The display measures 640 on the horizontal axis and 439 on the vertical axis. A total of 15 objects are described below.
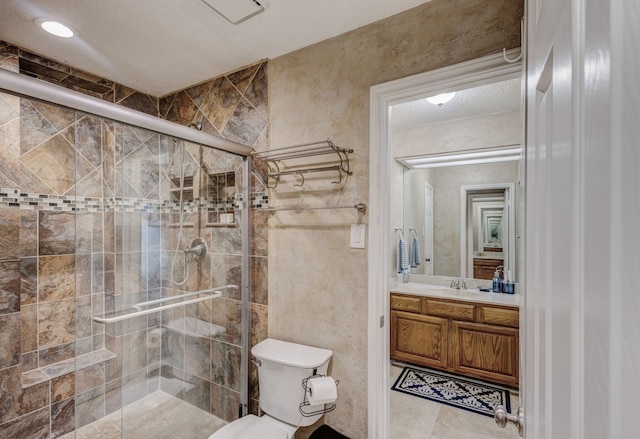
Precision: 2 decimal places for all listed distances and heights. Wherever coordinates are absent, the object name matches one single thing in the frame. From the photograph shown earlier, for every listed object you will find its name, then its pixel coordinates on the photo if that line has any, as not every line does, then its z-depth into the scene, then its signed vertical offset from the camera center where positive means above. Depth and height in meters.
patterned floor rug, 2.40 -1.47
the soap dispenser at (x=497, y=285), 2.83 -0.60
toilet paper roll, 1.44 -0.82
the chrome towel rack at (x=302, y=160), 1.60 +0.35
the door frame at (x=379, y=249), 1.52 -0.15
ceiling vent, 1.38 +1.00
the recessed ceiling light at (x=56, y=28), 1.54 +1.00
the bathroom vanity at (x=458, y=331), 2.45 -0.97
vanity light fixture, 2.82 +0.63
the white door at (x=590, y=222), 0.20 +0.00
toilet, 1.53 -0.90
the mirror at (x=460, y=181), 2.74 +0.41
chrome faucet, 3.05 -0.65
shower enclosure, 1.40 -0.32
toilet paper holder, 1.52 -0.89
